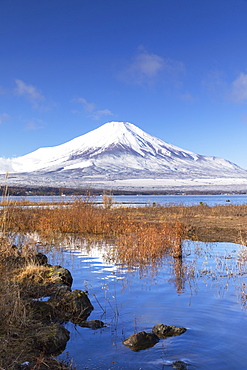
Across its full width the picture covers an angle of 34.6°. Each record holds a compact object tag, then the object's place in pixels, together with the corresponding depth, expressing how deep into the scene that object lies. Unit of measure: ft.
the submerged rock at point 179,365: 20.13
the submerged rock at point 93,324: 26.09
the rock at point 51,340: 21.58
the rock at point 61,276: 34.39
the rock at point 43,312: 25.60
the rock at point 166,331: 24.45
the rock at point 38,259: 38.52
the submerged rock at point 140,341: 22.72
